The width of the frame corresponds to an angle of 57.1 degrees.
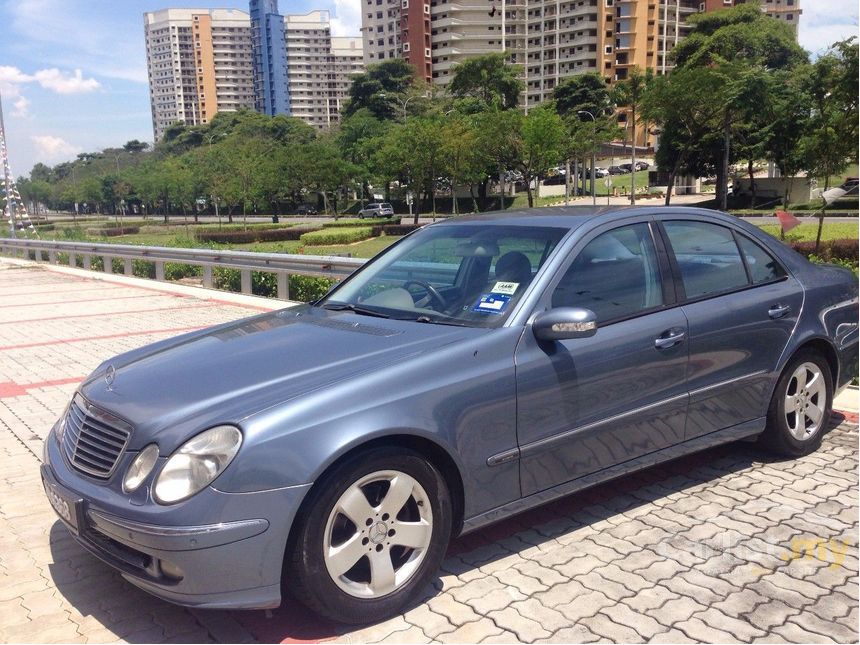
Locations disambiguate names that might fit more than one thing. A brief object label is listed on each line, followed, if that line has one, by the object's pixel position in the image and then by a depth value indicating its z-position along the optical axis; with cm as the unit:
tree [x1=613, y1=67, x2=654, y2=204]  8076
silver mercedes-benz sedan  291
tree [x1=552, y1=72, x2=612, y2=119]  9181
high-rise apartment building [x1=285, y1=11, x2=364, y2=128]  17600
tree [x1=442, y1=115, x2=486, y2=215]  4941
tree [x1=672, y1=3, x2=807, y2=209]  7812
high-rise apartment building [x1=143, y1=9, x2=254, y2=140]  18312
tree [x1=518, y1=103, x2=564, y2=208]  4669
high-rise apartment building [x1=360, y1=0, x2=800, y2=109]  10688
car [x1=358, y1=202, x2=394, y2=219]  6800
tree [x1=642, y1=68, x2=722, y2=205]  4509
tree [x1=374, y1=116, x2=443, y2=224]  5019
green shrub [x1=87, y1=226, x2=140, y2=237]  5499
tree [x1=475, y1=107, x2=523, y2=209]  4825
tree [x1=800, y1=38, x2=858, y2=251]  1898
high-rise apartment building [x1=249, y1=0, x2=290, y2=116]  17338
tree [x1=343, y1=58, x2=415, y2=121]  9656
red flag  726
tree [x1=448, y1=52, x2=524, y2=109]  9106
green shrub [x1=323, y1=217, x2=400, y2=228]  5262
